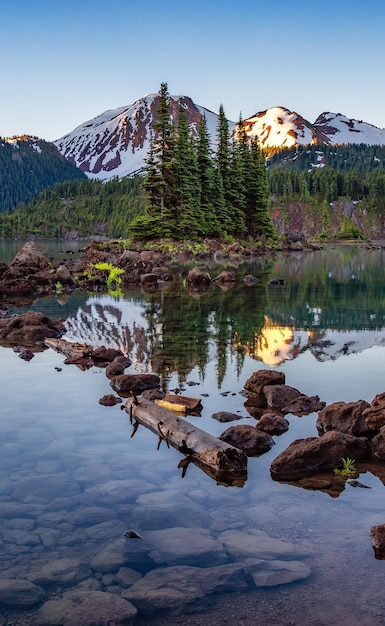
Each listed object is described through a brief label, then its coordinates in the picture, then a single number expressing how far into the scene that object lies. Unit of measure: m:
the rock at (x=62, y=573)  6.50
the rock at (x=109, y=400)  13.29
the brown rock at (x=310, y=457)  9.56
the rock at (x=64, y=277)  41.39
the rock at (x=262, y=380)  14.21
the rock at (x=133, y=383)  14.58
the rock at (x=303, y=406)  12.79
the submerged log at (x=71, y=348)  18.16
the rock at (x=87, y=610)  5.84
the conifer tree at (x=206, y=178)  87.46
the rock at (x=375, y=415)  11.35
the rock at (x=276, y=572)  6.51
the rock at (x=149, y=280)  41.76
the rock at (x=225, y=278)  43.10
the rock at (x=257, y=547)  7.01
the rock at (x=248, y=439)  10.57
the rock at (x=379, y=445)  10.36
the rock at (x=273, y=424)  11.49
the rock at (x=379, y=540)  7.08
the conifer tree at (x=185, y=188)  80.38
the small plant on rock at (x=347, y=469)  9.57
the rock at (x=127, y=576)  6.49
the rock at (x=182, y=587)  6.11
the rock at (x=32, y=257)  46.47
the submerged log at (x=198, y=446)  9.53
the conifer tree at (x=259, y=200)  100.12
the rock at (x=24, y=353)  18.12
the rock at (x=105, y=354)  17.88
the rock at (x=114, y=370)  15.86
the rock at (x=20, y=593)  6.12
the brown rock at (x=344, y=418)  11.16
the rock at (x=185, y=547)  6.93
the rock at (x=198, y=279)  40.88
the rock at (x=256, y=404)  12.79
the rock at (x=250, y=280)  41.58
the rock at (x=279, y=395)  13.23
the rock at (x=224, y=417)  12.12
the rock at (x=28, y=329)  21.29
